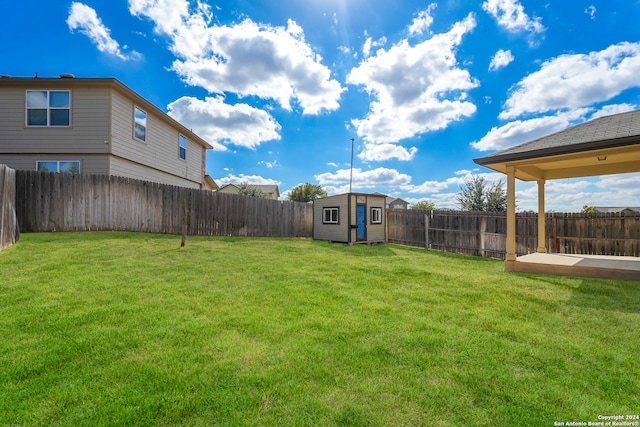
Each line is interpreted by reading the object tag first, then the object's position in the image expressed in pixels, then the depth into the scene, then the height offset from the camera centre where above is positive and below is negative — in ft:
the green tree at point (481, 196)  65.00 +5.54
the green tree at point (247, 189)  104.83 +11.14
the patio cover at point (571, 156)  18.24 +5.03
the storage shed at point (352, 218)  41.70 +0.00
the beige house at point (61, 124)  34.45 +11.92
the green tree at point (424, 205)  139.31 +7.25
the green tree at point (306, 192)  136.51 +13.17
